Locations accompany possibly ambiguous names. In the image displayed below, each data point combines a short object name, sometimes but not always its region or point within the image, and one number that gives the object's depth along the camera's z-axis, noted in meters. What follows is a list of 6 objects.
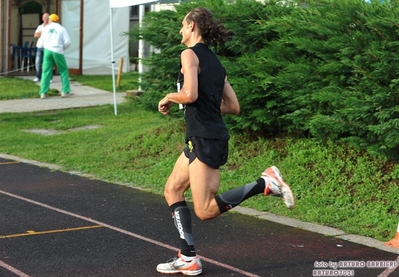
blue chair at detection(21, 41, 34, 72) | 23.69
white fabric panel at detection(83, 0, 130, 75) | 24.00
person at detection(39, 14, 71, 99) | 18.45
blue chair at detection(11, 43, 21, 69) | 23.34
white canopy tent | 14.05
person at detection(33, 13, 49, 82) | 20.11
